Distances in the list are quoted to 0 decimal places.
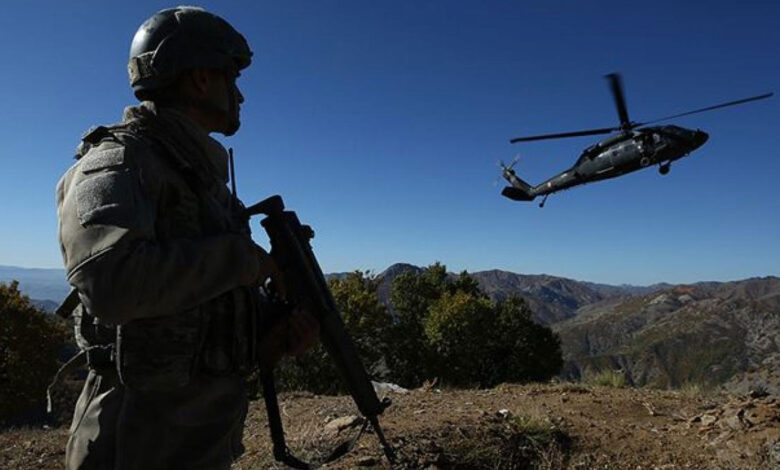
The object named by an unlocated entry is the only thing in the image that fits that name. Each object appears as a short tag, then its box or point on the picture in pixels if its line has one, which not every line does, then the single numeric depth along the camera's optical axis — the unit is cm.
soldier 141
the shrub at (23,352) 2202
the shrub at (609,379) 1090
